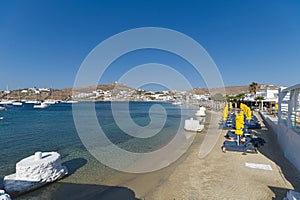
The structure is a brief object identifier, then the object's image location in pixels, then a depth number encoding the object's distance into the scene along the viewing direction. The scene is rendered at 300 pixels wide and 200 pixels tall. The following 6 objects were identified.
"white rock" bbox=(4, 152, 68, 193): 3.83
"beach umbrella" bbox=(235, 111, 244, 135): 6.23
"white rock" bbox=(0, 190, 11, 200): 1.78
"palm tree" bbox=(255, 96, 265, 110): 25.11
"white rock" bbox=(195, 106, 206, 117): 20.93
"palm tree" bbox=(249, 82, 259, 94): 32.81
